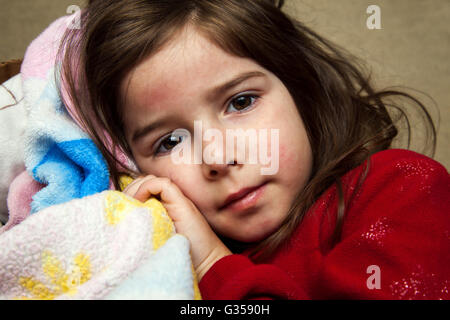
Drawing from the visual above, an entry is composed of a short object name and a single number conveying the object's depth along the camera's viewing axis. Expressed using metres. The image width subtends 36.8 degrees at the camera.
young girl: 0.36
